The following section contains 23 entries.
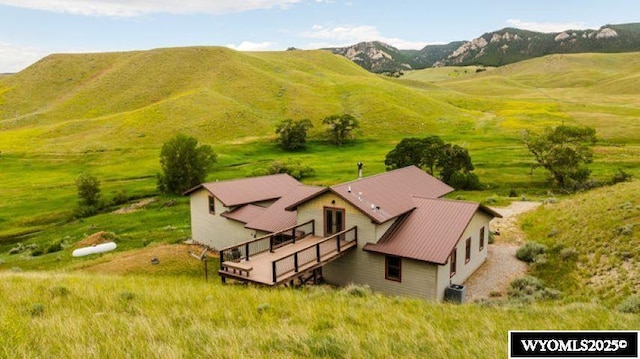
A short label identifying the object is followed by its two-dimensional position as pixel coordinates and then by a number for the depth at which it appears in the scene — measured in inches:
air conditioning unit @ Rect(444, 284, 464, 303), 817.5
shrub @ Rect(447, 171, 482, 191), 1978.3
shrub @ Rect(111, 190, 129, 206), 2176.4
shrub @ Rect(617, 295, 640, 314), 568.6
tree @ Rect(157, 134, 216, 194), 2208.4
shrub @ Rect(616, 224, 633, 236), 928.3
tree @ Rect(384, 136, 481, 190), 1996.8
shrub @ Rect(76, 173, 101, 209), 2071.9
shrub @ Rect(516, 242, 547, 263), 1010.1
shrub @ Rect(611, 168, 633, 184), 1750.7
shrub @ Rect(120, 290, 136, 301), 436.1
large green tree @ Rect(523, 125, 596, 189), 1846.7
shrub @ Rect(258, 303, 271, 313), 401.6
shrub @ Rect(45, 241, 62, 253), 1483.8
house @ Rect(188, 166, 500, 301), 820.0
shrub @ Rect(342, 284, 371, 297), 617.1
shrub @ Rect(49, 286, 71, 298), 449.2
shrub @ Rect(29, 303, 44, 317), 368.6
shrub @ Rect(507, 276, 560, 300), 770.8
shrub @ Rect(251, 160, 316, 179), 2477.9
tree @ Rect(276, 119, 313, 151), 3457.2
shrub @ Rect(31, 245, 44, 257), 1456.7
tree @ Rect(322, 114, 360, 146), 3671.3
